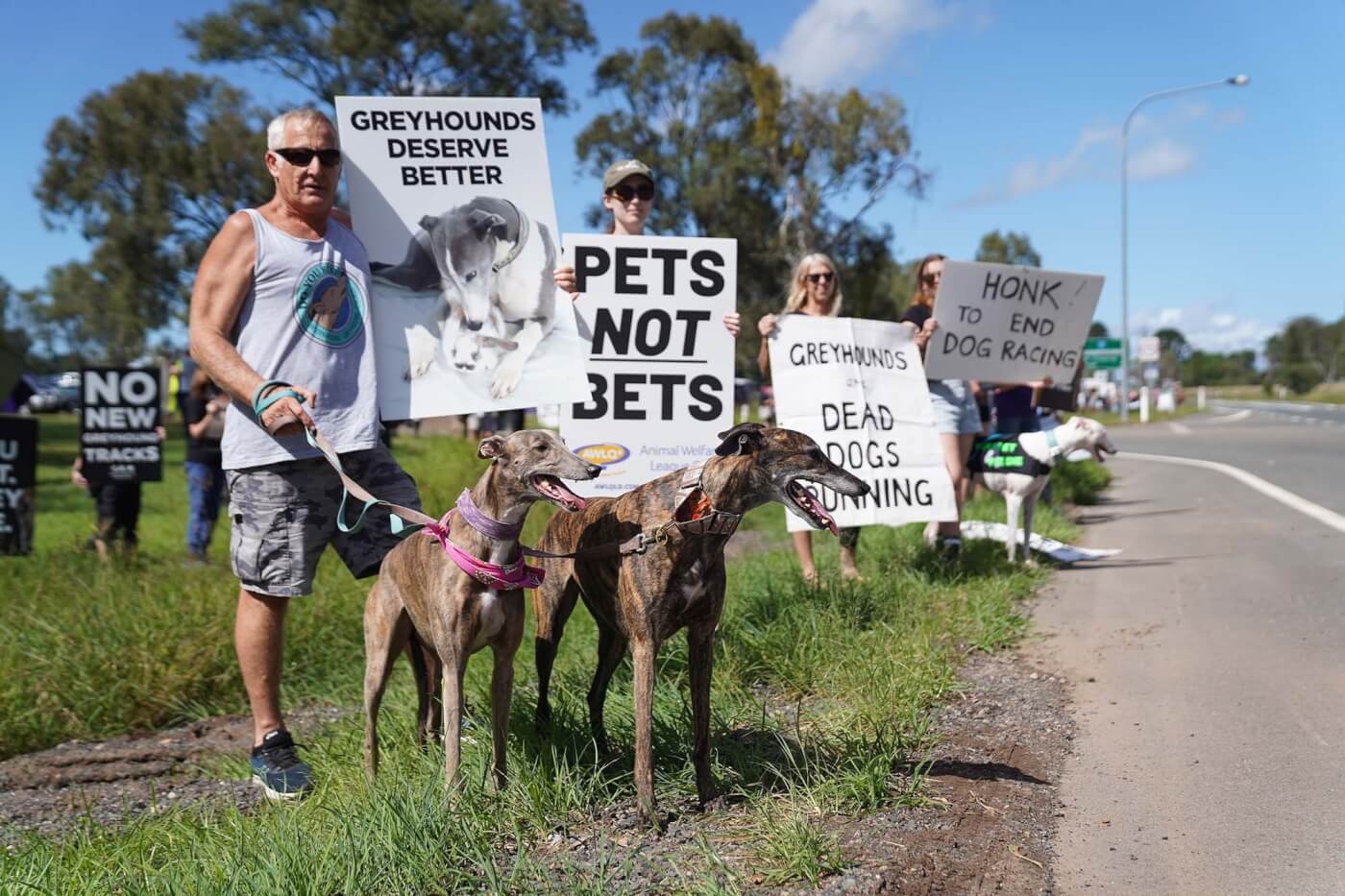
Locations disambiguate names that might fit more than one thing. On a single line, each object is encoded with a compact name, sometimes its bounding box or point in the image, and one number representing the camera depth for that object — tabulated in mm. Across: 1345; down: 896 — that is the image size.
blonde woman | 6840
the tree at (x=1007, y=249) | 71250
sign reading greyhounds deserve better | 4551
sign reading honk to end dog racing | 7566
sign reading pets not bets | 5555
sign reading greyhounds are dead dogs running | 6500
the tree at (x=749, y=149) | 41750
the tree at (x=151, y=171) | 32406
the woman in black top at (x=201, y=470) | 9133
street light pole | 35906
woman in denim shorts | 7918
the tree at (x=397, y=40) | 34156
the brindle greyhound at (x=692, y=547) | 3346
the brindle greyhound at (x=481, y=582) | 3281
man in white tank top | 4074
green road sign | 24980
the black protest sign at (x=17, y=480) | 8656
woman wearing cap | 5496
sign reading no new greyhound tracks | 9281
